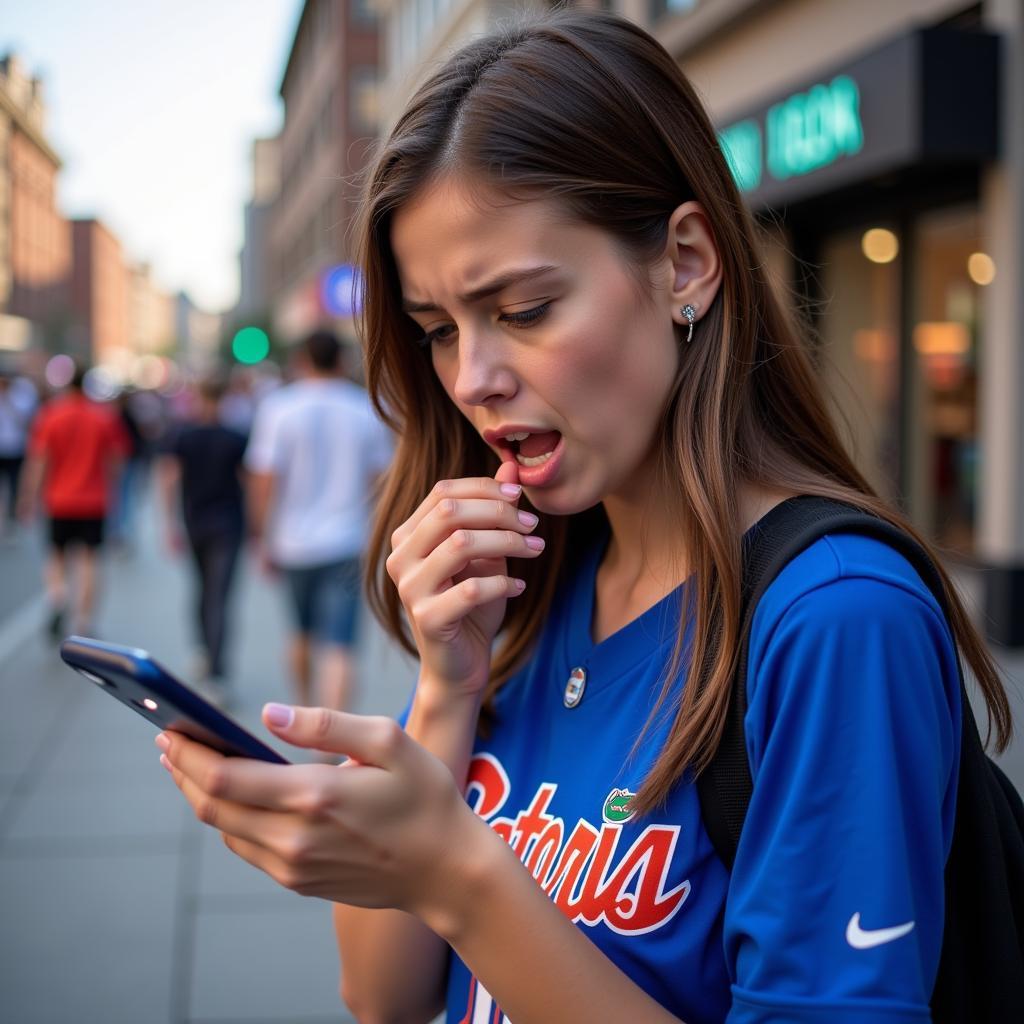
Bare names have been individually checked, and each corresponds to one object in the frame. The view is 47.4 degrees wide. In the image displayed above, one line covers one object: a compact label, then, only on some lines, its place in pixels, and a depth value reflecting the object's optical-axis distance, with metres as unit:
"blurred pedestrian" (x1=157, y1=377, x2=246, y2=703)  7.80
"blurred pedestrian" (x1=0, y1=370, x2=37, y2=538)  17.47
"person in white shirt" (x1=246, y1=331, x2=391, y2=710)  6.25
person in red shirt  9.56
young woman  1.14
